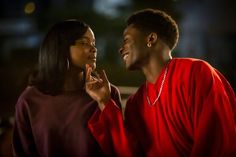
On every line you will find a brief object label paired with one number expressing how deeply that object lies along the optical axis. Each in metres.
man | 2.49
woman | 2.62
